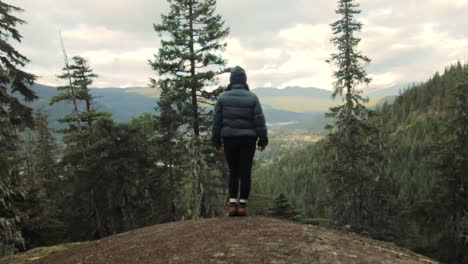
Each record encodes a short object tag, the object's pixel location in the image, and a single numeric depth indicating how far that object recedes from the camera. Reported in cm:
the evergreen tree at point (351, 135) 2536
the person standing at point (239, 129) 754
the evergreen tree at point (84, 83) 2742
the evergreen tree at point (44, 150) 3869
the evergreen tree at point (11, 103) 1082
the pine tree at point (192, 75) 2114
